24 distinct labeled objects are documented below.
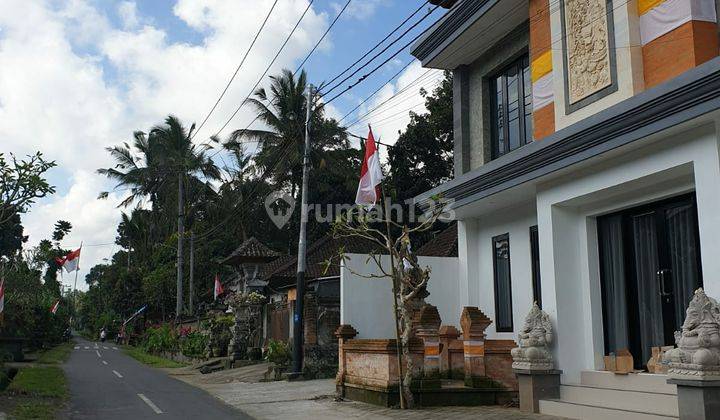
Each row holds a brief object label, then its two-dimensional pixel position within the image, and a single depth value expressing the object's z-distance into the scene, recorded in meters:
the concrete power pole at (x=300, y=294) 18.14
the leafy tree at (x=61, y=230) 46.59
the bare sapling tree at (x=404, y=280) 11.71
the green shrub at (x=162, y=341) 33.97
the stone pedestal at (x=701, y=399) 7.56
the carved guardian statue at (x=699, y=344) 7.65
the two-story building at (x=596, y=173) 8.82
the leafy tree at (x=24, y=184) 12.94
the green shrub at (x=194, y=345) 28.11
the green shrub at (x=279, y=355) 19.34
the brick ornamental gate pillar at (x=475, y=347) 11.97
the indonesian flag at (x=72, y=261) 44.88
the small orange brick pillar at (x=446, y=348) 12.73
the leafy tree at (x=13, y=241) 39.38
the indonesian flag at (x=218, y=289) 34.25
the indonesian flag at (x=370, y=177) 13.13
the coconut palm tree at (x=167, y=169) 37.78
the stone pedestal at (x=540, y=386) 10.66
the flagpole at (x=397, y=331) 11.67
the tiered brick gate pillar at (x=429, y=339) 12.01
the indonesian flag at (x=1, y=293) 17.34
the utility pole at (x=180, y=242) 36.31
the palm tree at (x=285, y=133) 34.31
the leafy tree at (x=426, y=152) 29.30
